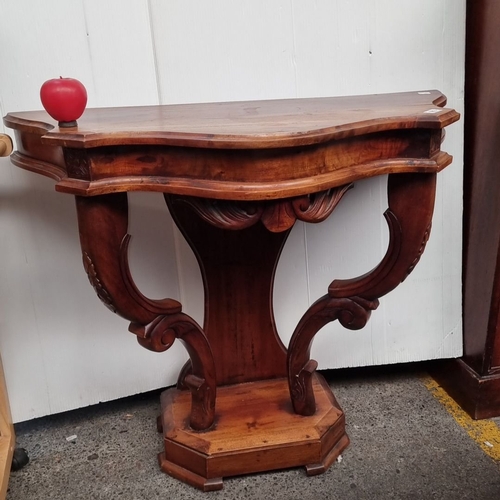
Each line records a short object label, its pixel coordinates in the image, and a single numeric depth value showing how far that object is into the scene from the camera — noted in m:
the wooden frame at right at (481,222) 1.43
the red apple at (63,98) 0.94
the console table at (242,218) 0.93
